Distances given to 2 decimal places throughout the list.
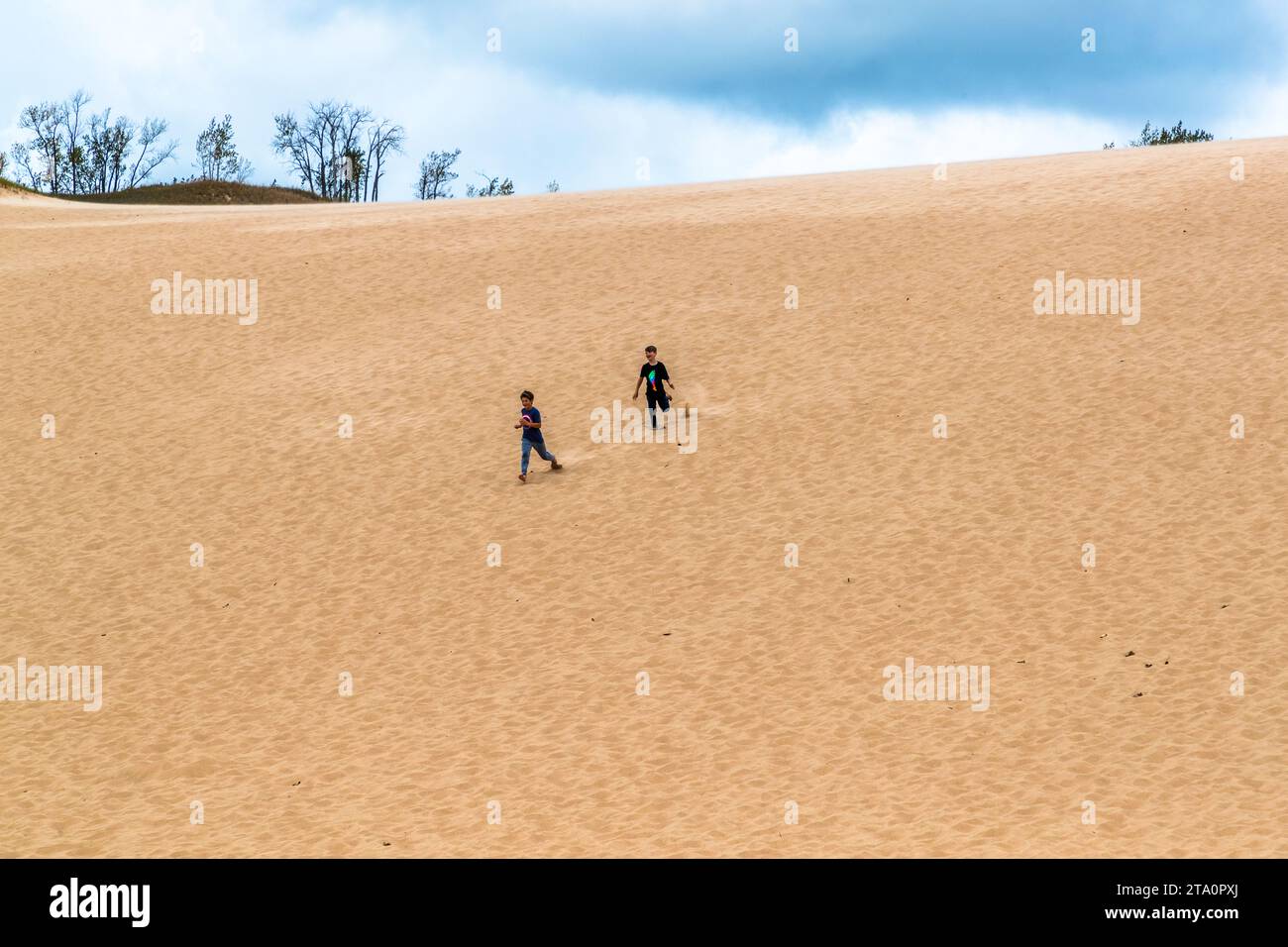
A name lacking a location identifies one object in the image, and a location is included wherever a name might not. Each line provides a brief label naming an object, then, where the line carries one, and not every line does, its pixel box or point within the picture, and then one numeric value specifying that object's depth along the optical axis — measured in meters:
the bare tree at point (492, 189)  111.25
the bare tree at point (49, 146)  106.12
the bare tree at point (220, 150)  108.44
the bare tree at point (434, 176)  117.81
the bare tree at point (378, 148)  110.56
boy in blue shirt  22.70
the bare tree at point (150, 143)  106.34
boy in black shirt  24.39
